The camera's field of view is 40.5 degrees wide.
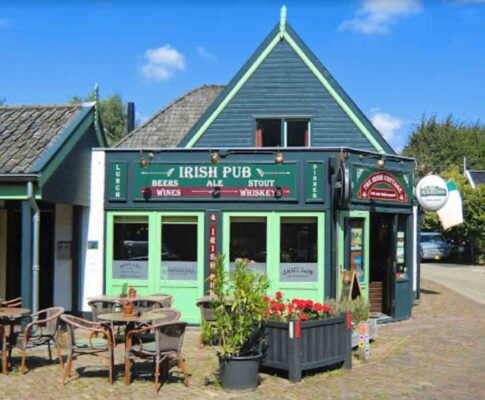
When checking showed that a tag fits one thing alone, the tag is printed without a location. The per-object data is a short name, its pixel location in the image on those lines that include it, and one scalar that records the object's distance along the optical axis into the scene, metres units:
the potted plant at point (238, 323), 8.05
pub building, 13.10
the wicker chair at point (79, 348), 8.51
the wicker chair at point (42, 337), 9.02
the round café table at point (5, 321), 8.99
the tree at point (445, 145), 57.34
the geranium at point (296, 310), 9.05
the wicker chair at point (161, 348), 8.13
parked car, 34.44
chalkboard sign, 13.06
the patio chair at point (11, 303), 9.97
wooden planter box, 8.66
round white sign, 17.25
